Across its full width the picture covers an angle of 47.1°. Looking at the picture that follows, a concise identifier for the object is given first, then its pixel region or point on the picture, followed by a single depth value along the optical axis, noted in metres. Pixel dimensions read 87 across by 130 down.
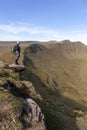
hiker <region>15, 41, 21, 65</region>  8.63
